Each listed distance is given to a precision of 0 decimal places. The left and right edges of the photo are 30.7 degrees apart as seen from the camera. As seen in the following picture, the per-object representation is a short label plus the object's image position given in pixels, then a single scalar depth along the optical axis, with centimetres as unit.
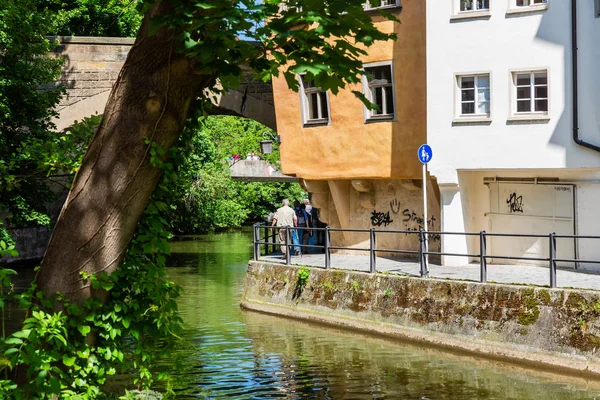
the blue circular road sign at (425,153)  2242
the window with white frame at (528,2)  2244
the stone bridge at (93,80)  3416
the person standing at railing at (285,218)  2677
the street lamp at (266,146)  3400
